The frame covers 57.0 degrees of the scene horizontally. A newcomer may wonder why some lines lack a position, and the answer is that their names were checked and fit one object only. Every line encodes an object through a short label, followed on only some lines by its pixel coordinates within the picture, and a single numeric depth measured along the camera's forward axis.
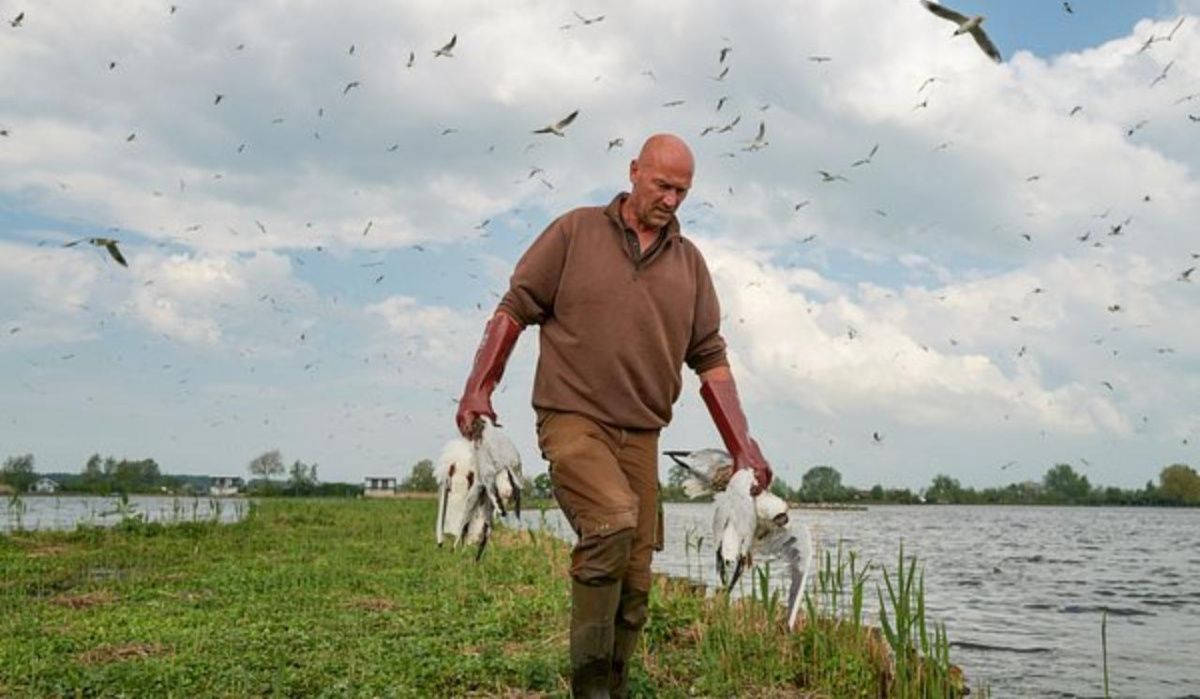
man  4.61
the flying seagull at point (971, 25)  5.87
